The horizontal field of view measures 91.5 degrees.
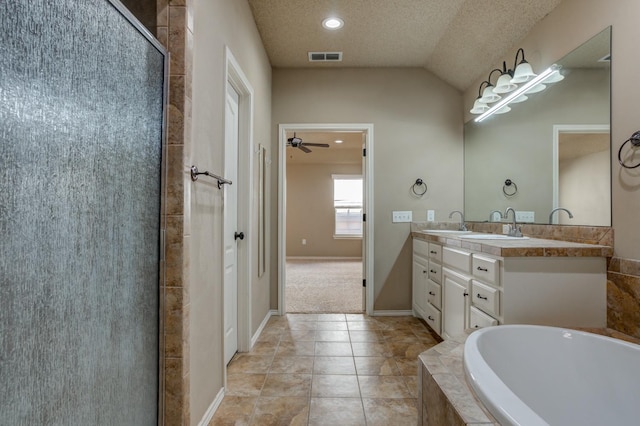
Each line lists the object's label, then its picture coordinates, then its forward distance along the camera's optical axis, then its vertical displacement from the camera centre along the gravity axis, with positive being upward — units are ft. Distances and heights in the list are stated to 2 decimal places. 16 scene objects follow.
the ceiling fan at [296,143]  14.82 +3.49
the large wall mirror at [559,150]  5.78 +1.61
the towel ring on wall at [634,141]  4.98 +1.24
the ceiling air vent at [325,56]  10.39 +5.42
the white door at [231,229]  7.38 -0.34
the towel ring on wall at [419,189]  11.27 +0.99
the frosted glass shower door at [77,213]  2.18 +0.01
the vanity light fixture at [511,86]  7.61 +3.50
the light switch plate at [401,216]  11.22 +0.01
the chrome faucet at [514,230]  7.85 -0.33
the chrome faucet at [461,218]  11.07 -0.05
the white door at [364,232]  11.36 -0.59
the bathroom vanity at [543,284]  5.43 -1.19
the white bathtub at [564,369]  3.86 -2.05
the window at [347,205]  25.59 +0.89
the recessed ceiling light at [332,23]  8.68 +5.45
